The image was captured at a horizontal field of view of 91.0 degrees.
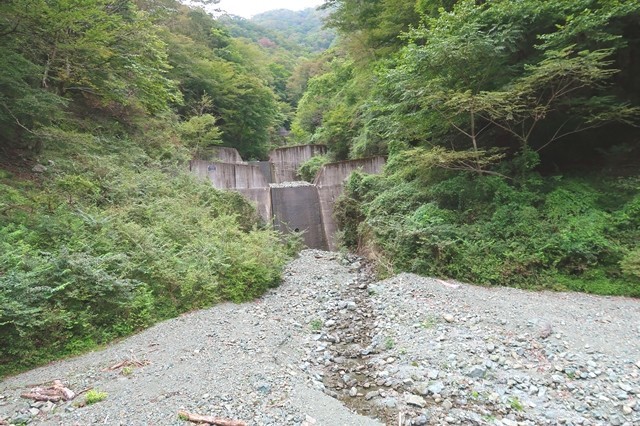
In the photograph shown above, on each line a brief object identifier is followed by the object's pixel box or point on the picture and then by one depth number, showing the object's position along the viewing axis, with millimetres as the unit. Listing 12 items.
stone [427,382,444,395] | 3781
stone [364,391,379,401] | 3889
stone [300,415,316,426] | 3182
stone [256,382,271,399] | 3623
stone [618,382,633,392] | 3428
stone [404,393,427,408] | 3625
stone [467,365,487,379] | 3928
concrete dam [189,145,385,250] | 12367
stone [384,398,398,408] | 3684
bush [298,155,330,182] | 17505
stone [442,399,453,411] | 3531
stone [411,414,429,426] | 3354
